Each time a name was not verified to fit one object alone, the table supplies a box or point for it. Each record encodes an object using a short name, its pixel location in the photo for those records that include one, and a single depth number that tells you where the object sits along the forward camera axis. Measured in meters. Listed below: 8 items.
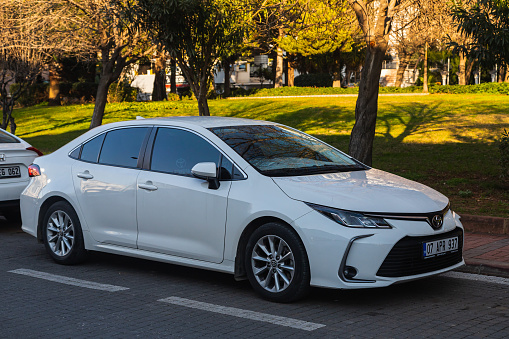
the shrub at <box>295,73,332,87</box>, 60.56
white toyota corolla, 5.62
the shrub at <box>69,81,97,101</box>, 45.03
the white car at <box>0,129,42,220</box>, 9.74
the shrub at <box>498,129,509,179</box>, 11.14
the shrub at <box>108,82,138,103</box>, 41.66
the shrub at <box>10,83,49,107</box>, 46.28
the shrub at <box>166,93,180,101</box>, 41.37
